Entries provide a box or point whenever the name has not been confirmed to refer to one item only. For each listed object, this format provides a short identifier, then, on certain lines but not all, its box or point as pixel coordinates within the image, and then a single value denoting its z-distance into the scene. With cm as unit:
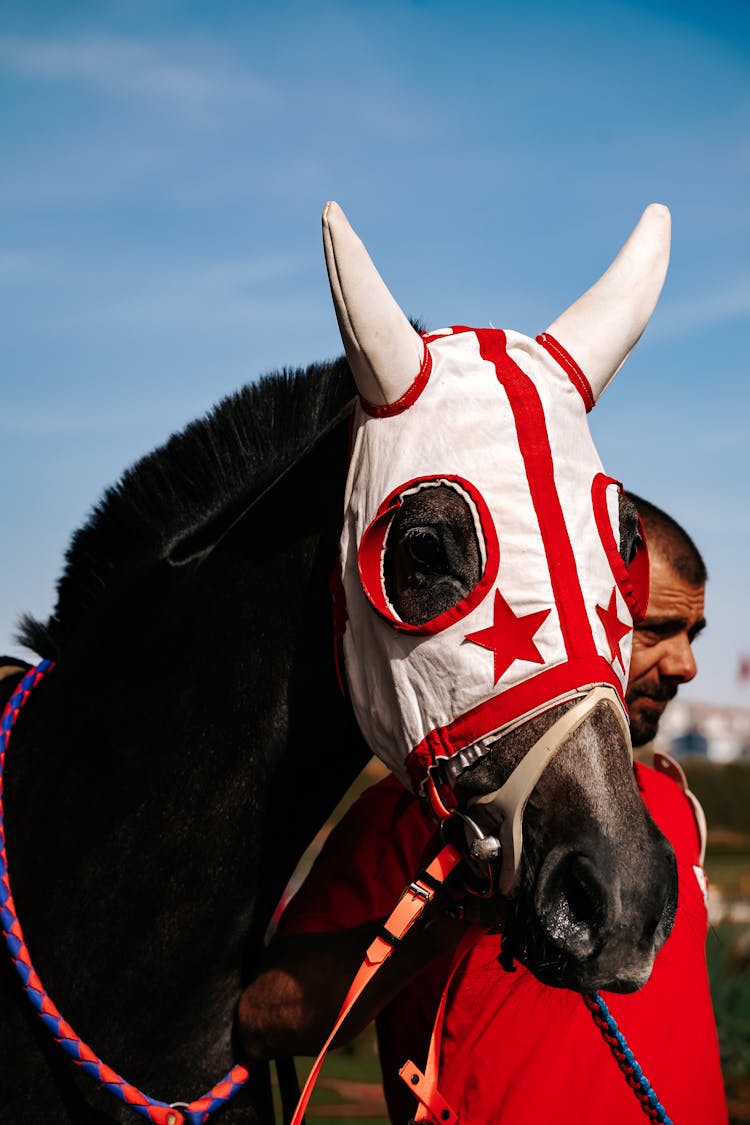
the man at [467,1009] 270
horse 225
